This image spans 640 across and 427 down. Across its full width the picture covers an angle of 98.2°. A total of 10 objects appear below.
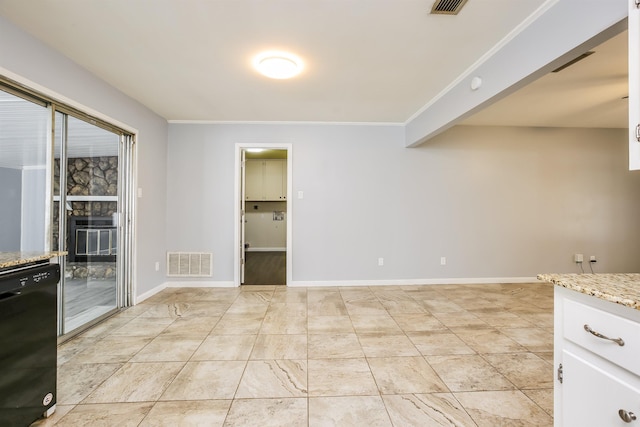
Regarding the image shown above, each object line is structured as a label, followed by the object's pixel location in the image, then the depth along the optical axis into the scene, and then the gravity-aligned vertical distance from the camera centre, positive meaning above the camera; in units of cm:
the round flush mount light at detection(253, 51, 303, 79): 236 +134
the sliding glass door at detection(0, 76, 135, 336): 212 +17
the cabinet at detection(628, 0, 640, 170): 103 +52
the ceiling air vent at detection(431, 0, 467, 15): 173 +134
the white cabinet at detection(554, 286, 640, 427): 90 -53
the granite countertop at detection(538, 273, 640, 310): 90 -26
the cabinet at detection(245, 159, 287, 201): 744 +102
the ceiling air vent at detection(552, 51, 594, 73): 233 +137
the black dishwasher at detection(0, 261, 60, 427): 129 -64
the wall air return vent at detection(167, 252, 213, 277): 416 -72
